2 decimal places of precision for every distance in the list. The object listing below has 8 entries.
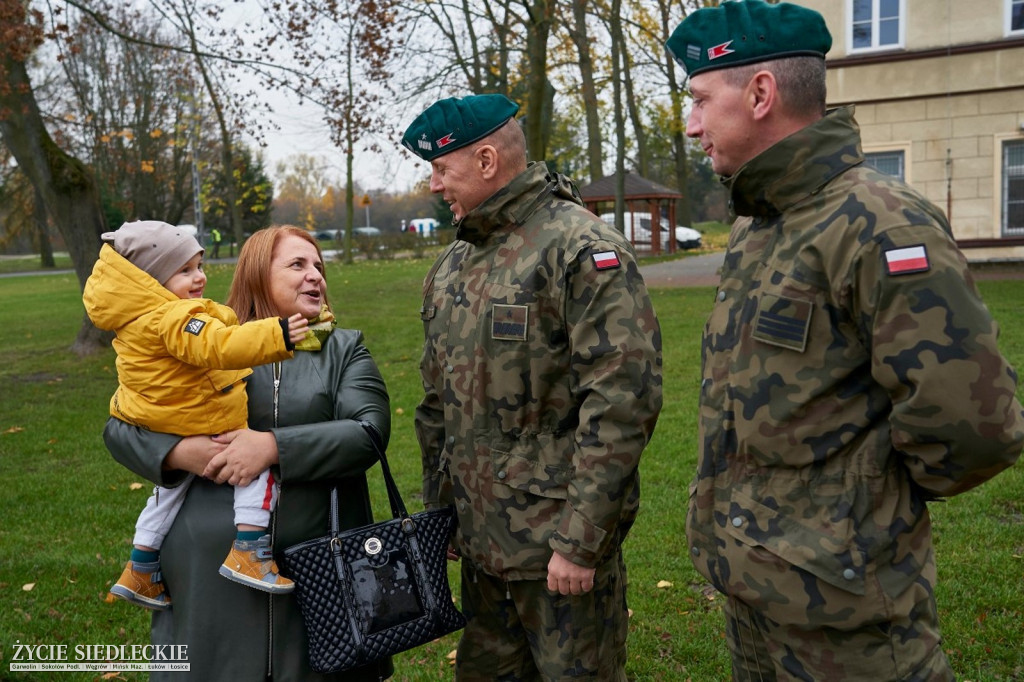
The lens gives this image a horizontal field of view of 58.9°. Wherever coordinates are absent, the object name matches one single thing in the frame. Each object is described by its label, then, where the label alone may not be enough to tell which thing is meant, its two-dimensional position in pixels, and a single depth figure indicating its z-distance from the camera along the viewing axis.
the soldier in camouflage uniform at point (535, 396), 2.72
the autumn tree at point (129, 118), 30.75
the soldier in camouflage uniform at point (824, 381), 2.04
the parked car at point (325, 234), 67.46
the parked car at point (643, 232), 33.50
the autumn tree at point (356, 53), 14.23
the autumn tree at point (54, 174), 13.40
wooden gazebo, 29.72
